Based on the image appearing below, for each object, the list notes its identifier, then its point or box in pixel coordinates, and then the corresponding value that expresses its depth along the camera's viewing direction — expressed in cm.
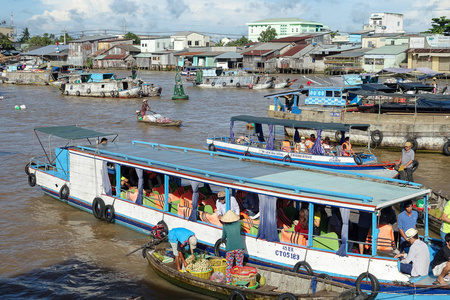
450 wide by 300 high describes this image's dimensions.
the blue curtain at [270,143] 1970
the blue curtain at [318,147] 1869
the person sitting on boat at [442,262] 830
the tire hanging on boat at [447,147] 2299
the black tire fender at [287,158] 1897
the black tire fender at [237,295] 898
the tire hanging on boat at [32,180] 1644
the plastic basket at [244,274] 924
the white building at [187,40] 9244
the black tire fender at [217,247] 1067
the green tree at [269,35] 10019
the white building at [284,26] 10925
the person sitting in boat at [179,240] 994
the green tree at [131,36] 11284
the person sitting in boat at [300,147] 1943
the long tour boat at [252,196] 891
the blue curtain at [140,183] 1262
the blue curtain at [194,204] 1133
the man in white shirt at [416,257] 860
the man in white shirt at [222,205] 1074
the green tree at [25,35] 14102
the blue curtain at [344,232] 900
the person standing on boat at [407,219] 955
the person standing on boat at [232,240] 952
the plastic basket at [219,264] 995
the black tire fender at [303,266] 939
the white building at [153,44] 8912
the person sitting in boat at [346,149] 1849
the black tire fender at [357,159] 1775
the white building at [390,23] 9194
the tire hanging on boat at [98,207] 1364
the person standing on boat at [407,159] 1577
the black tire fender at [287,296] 850
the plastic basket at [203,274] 975
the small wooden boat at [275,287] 855
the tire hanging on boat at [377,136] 2398
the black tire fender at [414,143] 2322
